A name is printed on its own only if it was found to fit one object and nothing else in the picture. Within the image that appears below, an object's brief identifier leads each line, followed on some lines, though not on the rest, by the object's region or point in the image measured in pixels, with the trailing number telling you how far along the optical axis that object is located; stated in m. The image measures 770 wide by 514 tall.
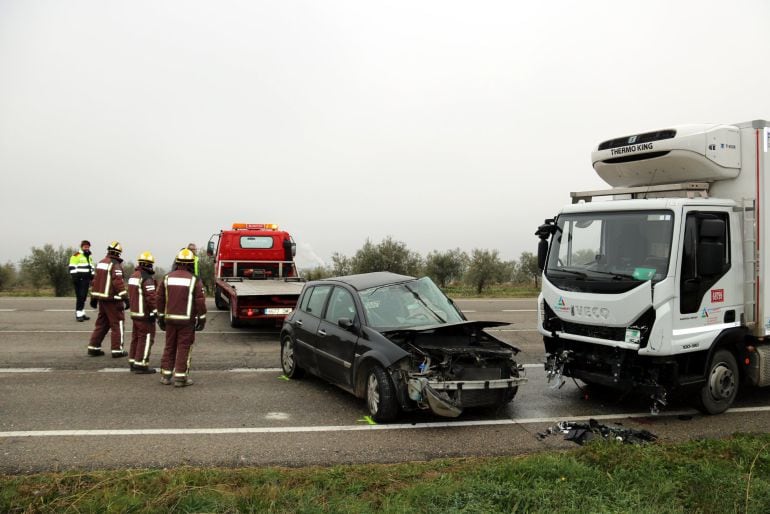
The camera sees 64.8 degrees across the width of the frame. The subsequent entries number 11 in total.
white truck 6.37
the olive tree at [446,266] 30.47
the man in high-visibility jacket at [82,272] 14.48
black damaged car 6.35
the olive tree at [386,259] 28.06
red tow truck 16.05
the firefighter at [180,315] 8.11
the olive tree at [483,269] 30.39
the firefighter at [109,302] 10.05
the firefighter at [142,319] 9.00
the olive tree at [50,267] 27.41
